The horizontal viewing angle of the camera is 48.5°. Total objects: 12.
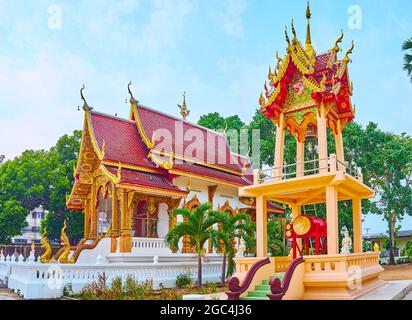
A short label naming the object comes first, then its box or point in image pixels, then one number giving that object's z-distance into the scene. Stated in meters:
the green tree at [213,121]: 38.44
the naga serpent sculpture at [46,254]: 15.81
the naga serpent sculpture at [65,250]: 16.66
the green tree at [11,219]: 28.83
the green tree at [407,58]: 20.42
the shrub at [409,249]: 30.20
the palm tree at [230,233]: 15.63
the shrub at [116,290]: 12.97
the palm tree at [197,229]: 15.49
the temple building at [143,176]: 17.94
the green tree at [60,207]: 30.22
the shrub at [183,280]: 16.25
